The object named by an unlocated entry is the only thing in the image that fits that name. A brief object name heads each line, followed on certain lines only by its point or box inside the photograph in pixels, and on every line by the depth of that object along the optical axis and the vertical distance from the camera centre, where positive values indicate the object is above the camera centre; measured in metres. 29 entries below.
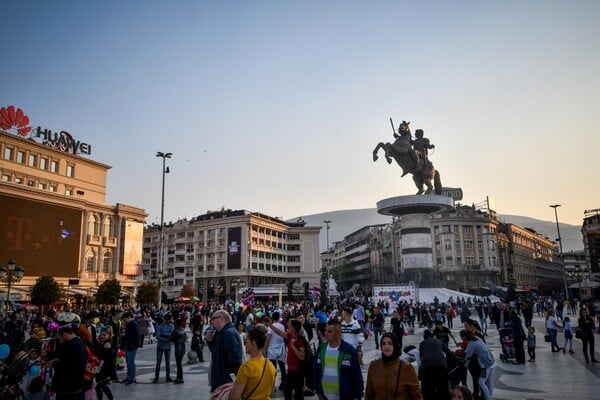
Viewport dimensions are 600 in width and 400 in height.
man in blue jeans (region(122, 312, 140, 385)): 11.88 -1.40
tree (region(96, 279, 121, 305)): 48.62 -0.29
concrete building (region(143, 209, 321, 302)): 83.44 +6.65
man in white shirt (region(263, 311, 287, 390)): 10.39 -1.34
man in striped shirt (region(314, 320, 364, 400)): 5.44 -0.98
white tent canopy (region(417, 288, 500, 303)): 44.12 -0.94
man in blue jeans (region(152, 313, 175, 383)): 12.03 -1.37
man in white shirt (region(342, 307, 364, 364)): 9.19 -0.86
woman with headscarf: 4.78 -0.94
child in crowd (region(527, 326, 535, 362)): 15.03 -1.93
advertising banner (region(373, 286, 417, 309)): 37.69 -0.69
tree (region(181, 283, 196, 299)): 65.06 -0.28
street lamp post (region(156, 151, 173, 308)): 42.56 +10.74
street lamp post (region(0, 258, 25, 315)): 22.42 +1.07
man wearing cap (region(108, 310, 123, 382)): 12.18 -0.95
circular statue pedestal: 47.62 +6.30
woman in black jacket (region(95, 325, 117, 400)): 9.07 -1.45
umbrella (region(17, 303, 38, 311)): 38.78 -1.25
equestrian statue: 51.06 +14.18
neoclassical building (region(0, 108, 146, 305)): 49.00 +8.49
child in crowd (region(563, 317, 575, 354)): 16.67 -1.76
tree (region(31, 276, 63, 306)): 41.81 -0.05
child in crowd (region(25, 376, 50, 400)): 6.43 -1.34
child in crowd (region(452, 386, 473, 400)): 4.74 -1.10
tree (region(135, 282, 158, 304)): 56.38 -0.62
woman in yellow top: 4.57 -0.89
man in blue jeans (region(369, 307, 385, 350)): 18.96 -1.49
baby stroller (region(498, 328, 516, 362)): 14.74 -2.01
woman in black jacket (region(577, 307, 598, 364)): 14.23 -1.48
